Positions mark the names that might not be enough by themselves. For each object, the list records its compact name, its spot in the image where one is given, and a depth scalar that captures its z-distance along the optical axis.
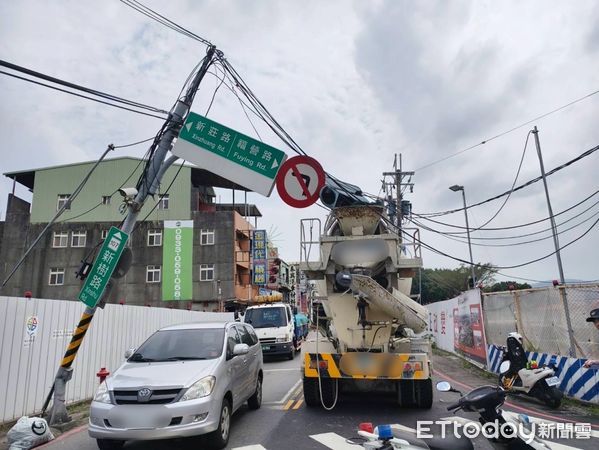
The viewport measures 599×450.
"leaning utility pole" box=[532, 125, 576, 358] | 13.55
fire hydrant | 8.13
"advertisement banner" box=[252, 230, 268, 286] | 34.97
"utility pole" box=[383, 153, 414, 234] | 23.50
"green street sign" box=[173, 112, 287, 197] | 7.25
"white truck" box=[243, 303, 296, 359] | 17.52
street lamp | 21.71
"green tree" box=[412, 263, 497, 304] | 47.78
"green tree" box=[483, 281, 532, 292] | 41.00
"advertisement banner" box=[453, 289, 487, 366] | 14.12
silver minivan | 5.21
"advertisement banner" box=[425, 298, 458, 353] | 19.61
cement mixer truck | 7.37
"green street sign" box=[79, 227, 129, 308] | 7.75
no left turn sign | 7.26
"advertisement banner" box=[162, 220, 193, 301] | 33.72
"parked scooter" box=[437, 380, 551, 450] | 3.57
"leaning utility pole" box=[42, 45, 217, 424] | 7.58
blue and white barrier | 8.23
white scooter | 8.09
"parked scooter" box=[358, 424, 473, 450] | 3.26
